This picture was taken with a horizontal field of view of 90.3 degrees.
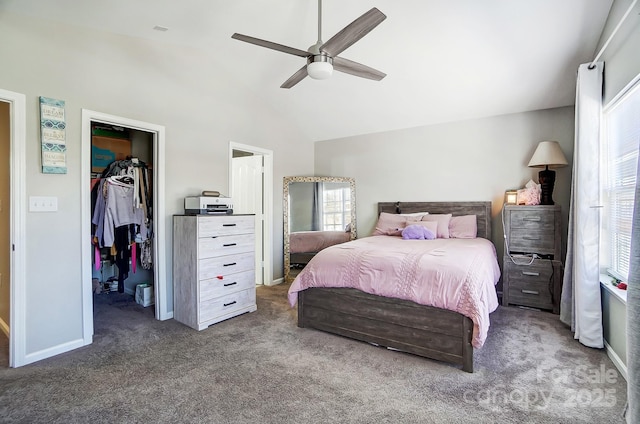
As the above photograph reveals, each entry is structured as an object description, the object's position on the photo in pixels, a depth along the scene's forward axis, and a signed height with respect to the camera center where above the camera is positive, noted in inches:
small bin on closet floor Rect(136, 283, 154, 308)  148.3 -41.5
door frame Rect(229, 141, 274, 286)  180.7 -6.5
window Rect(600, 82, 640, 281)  88.5 +10.7
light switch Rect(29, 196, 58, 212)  95.9 +0.6
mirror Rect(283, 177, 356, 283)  190.9 -5.0
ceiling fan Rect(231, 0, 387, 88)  81.0 +45.4
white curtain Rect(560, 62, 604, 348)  102.0 -0.2
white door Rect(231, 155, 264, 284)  182.1 +10.0
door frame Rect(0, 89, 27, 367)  92.4 -7.2
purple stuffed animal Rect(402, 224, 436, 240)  151.9 -11.6
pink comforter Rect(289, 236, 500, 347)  87.7 -20.5
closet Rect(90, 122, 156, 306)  140.3 +1.0
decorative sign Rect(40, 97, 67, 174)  97.7 +21.8
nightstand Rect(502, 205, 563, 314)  135.3 -20.8
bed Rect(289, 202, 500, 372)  88.5 -34.6
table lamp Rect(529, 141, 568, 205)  138.3 +20.7
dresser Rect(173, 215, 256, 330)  120.2 -24.5
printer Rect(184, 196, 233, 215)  126.8 +0.8
